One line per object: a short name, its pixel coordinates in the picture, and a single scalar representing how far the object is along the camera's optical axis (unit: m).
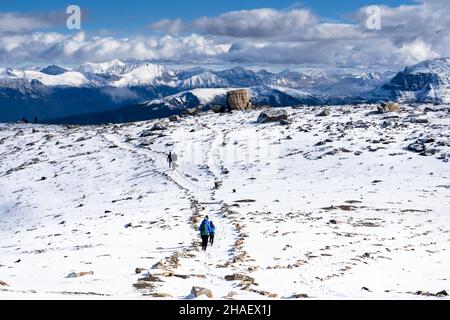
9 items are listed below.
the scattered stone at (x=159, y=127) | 88.12
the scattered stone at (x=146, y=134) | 84.41
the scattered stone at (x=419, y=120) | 72.81
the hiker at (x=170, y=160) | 59.49
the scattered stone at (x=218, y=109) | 112.25
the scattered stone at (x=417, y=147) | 56.84
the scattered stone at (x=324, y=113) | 89.44
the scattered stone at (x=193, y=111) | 115.79
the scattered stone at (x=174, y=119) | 101.22
